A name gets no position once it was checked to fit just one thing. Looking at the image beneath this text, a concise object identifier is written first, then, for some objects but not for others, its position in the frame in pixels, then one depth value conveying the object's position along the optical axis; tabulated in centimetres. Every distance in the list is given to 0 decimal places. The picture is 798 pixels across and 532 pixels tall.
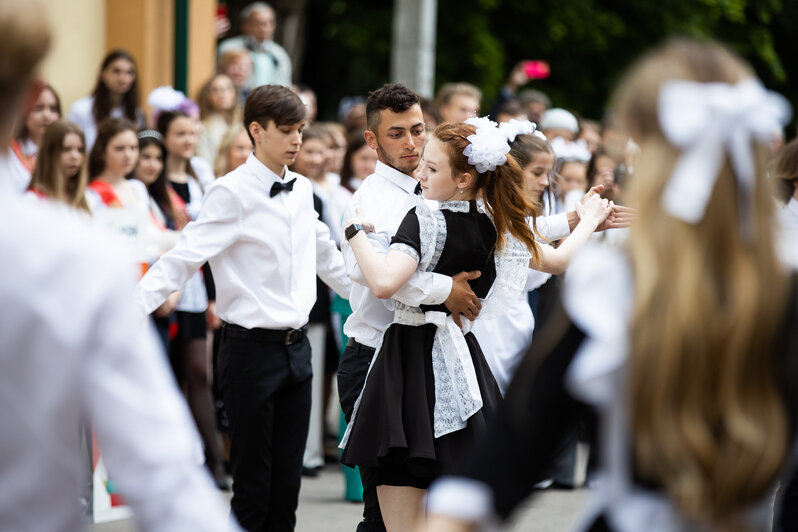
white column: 2609
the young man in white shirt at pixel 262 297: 1036
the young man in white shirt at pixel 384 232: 902
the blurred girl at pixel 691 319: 388
